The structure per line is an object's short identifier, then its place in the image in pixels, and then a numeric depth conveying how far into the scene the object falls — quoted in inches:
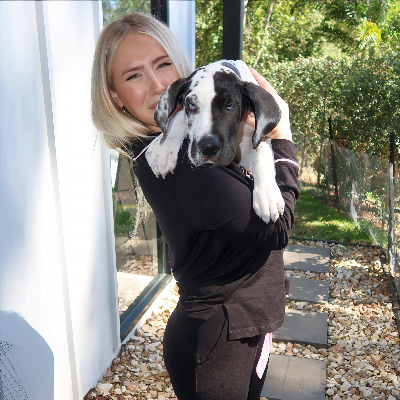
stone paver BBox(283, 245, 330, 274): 222.1
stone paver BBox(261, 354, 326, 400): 126.1
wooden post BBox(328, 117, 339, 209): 293.3
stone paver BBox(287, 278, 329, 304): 186.4
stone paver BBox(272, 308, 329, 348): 154.5
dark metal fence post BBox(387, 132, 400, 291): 212.6
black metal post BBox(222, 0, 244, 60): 131.0
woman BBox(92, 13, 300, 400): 53.7
